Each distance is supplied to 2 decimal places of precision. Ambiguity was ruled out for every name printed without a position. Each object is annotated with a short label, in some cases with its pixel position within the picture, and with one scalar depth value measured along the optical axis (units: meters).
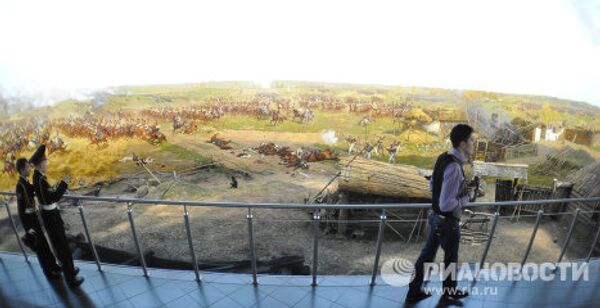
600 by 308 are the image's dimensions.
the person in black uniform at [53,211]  2.79
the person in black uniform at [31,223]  2.83
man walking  2.30
